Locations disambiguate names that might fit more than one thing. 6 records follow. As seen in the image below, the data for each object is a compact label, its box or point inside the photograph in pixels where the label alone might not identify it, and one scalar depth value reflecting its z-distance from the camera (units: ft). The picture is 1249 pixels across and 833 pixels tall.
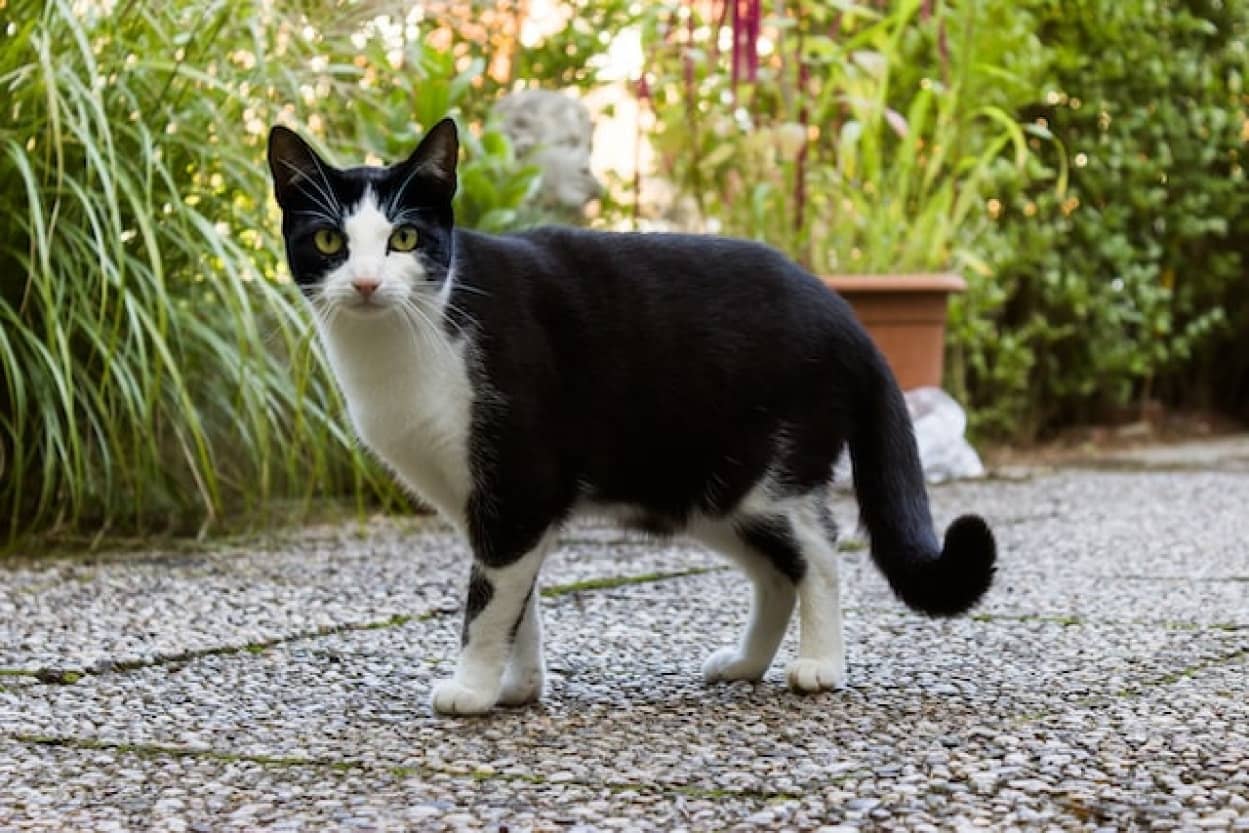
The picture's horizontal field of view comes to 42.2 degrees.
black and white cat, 6.50
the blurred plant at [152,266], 10.31
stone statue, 15.35
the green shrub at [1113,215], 19.56
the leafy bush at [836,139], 15.67
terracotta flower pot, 15.14
